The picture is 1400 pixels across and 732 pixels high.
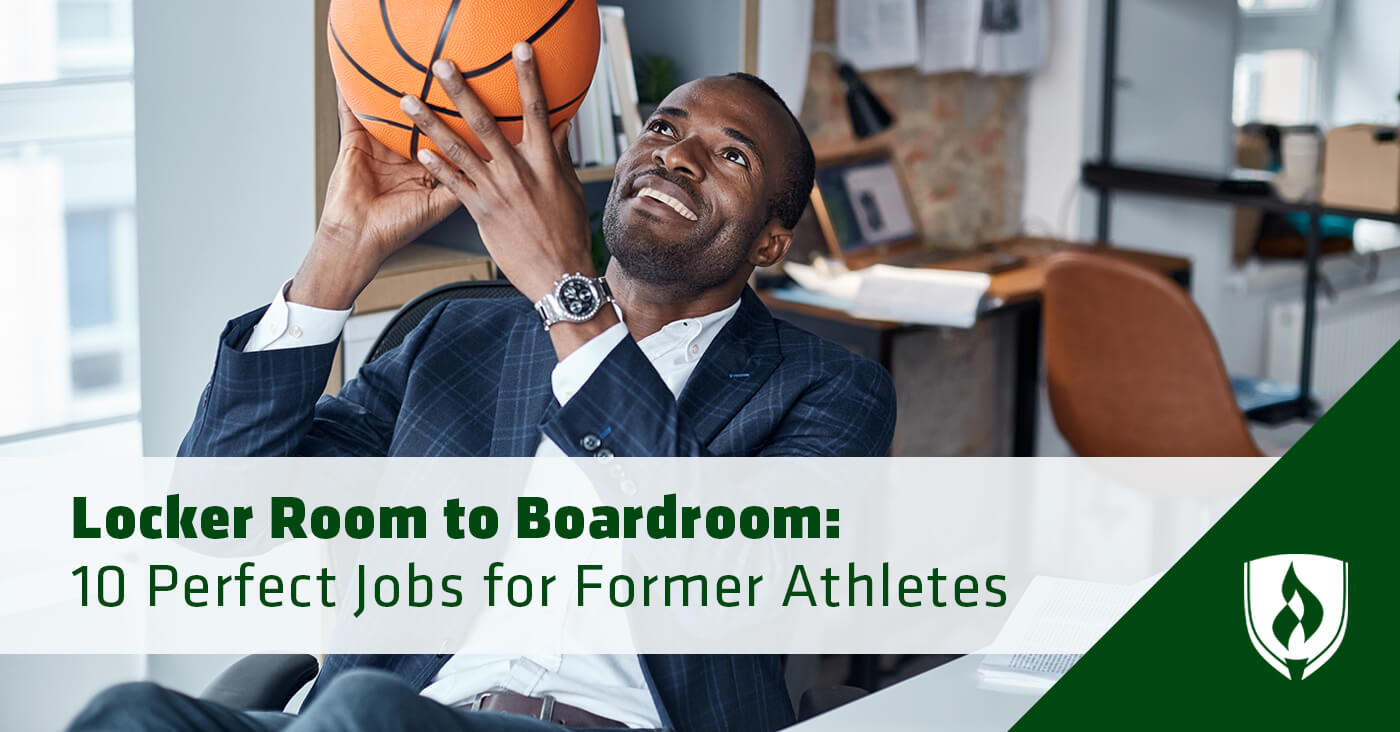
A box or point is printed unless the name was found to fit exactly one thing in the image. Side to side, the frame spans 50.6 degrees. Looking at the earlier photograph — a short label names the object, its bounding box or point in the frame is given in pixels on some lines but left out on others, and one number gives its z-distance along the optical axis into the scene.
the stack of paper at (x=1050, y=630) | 1.32
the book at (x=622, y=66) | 2.56
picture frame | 3.48
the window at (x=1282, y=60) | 4.40
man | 1.34
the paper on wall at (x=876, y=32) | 3.51
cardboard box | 3.37
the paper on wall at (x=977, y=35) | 3.63
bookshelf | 2.48
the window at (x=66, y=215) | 2.36
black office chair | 1.51
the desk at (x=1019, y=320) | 3.04
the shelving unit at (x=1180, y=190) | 3.53
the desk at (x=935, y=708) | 1.21
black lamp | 3.45
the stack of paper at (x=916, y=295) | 3.04
